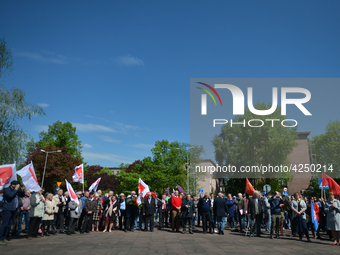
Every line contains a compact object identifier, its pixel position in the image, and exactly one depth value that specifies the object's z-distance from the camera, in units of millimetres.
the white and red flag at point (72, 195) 13897
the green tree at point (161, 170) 49031
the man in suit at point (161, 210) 17016
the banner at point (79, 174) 21047
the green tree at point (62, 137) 53312
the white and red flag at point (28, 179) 12703
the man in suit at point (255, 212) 13836
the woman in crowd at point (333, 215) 11250
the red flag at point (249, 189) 16162
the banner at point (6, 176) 11219
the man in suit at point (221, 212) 14781
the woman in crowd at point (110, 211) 15211
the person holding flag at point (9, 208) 10469
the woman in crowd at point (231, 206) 17203
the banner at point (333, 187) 13562
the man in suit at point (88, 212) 14518
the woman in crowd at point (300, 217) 12519
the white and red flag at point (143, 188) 16734
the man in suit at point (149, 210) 15664
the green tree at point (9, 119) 19359
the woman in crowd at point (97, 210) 15078
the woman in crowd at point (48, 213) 12750
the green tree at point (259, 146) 38344
